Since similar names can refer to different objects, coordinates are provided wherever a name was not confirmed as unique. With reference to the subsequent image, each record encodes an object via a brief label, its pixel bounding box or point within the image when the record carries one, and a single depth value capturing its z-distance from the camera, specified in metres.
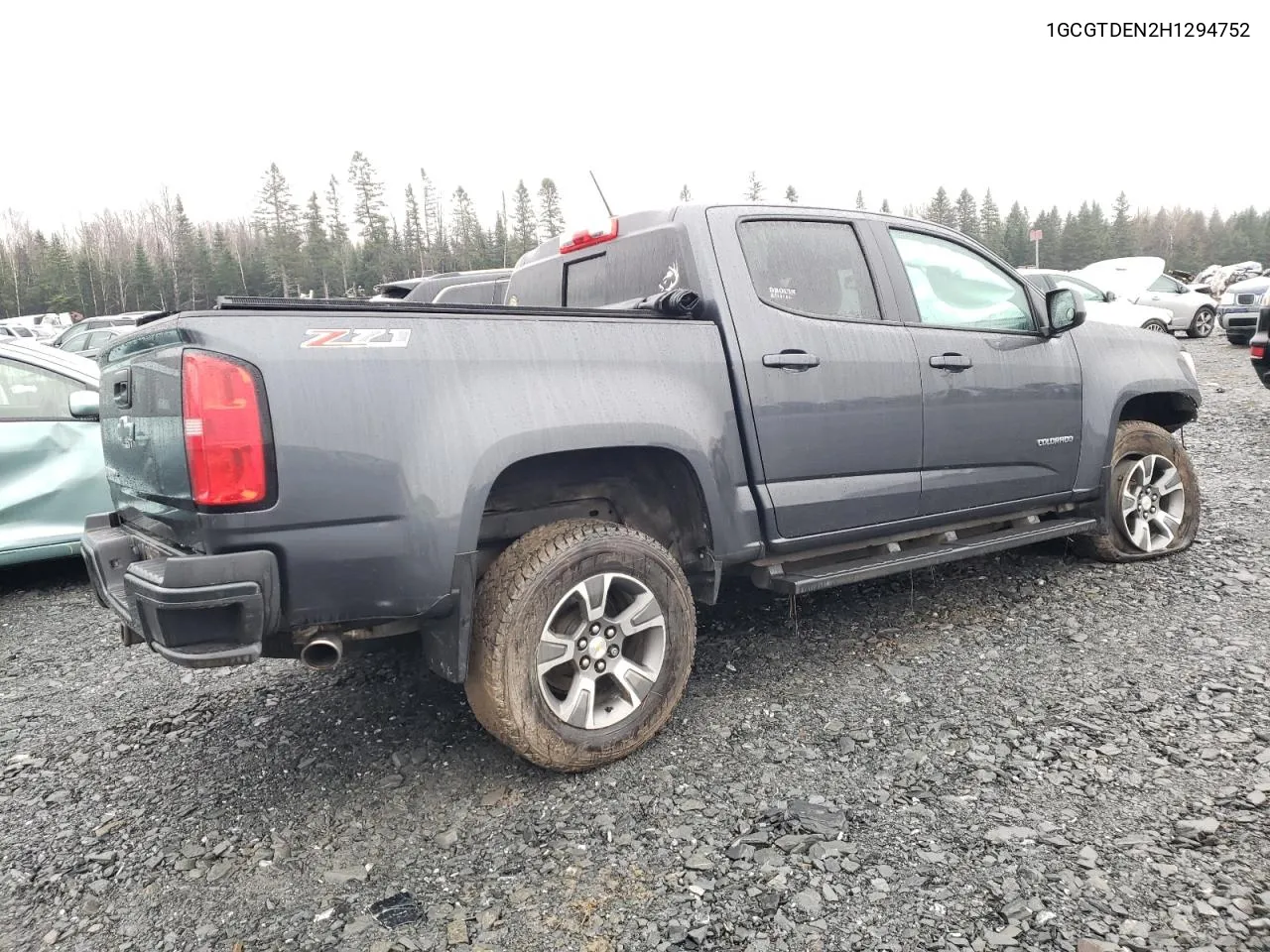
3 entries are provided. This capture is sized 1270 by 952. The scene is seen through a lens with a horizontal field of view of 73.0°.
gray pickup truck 2.30
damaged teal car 4.90
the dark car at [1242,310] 14.18
